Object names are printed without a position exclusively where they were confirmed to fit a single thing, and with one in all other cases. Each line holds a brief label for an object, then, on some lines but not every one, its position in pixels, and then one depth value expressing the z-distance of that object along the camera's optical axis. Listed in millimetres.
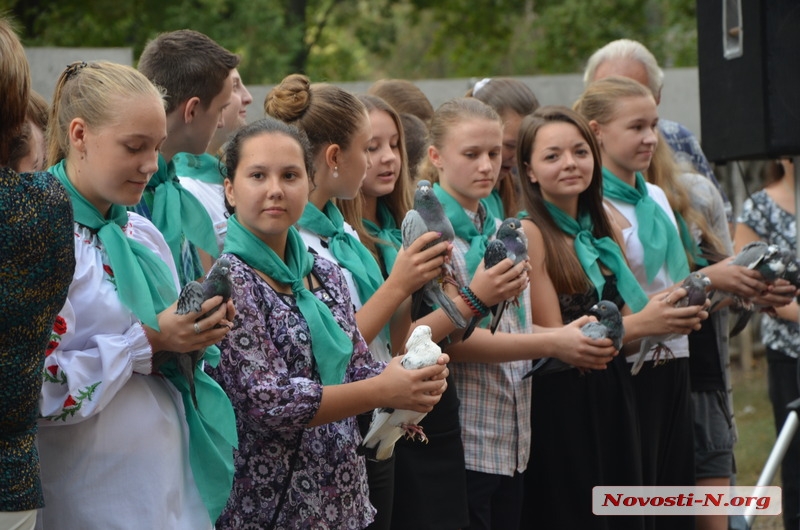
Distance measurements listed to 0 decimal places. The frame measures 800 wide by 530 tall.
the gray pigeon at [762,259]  8422
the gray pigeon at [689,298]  8000
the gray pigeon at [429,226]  6469
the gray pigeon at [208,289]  5082
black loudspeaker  9312
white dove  5730
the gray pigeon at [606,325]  7598
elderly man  11070
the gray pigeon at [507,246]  7027
